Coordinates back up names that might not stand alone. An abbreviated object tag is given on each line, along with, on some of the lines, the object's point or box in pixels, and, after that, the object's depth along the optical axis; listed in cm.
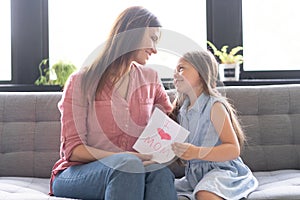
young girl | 180
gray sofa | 221
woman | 177
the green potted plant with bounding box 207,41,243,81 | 269
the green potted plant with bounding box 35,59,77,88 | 270
